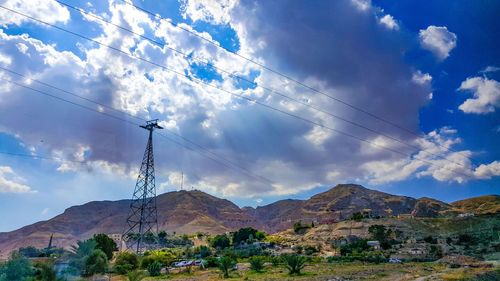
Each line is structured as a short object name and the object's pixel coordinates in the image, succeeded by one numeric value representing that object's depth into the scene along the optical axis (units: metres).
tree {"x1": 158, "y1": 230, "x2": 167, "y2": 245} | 114.71
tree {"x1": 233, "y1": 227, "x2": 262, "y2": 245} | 109.96
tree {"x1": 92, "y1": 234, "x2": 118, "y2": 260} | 61.41
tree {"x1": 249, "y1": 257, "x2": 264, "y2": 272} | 39.27
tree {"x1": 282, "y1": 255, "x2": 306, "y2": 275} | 35.69
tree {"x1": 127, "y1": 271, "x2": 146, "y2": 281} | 26.84
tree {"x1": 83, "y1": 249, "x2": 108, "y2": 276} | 32.09
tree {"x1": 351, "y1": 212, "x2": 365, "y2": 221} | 122.72
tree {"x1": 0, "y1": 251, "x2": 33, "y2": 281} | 26.06
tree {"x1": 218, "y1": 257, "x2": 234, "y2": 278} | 35.41
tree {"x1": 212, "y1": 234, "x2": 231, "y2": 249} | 102.96
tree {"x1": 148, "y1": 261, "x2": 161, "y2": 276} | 40.66
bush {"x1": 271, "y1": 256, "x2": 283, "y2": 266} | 48.37
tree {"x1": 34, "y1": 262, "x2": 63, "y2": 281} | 25.77
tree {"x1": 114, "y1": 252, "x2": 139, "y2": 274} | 44.25
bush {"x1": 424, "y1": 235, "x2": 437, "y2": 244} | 70.86
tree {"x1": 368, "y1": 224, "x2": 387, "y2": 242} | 81.25
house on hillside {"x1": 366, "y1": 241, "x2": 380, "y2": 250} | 72.61
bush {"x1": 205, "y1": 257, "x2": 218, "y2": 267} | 49.72
